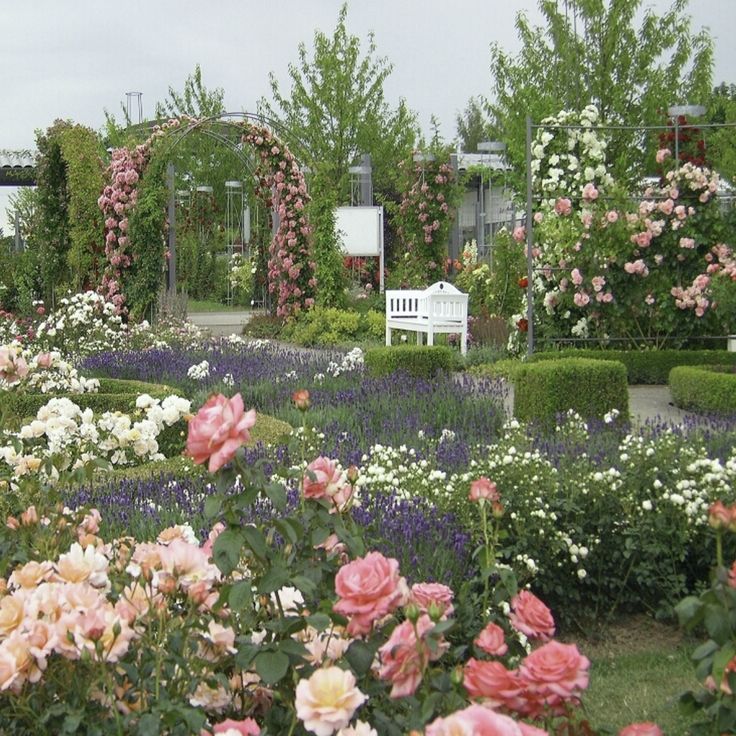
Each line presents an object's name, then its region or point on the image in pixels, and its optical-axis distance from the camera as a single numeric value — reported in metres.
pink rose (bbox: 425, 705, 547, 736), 1.25
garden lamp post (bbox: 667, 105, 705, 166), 11.57
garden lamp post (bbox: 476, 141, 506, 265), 18.17
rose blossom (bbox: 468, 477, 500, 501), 2.08
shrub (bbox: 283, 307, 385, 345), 15.12
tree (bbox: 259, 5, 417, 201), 25.00
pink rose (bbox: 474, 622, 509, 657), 1.67
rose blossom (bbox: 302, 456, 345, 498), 2.07
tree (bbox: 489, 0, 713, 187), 17.53
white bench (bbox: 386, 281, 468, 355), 12.36
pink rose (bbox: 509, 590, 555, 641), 1.76
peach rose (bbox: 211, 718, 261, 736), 1.58
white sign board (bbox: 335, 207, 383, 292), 20.83
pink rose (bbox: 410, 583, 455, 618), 1.75
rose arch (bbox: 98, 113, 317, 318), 15.40
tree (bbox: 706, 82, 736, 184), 11.21
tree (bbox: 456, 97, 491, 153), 53.53
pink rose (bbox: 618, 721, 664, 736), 1.46
